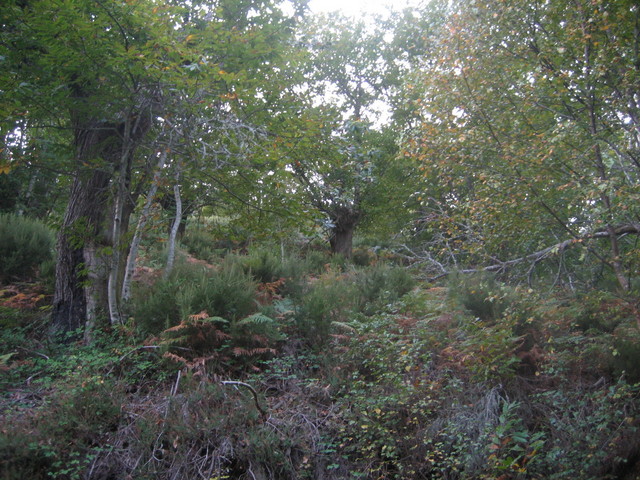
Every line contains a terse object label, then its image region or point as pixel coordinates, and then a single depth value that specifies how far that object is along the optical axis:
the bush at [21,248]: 7.64
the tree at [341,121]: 6.60
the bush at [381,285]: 7.25
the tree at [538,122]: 4.80
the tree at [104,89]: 4.80
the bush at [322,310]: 6.27
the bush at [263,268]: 8.16
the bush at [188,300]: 5.80
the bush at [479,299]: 6.00
